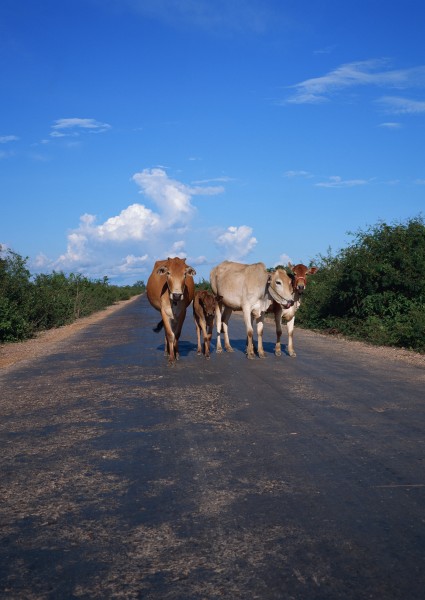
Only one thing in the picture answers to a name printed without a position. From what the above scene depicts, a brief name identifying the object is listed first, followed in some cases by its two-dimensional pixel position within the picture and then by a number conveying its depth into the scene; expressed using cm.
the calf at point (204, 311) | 1478
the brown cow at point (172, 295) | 1291
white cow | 1425
